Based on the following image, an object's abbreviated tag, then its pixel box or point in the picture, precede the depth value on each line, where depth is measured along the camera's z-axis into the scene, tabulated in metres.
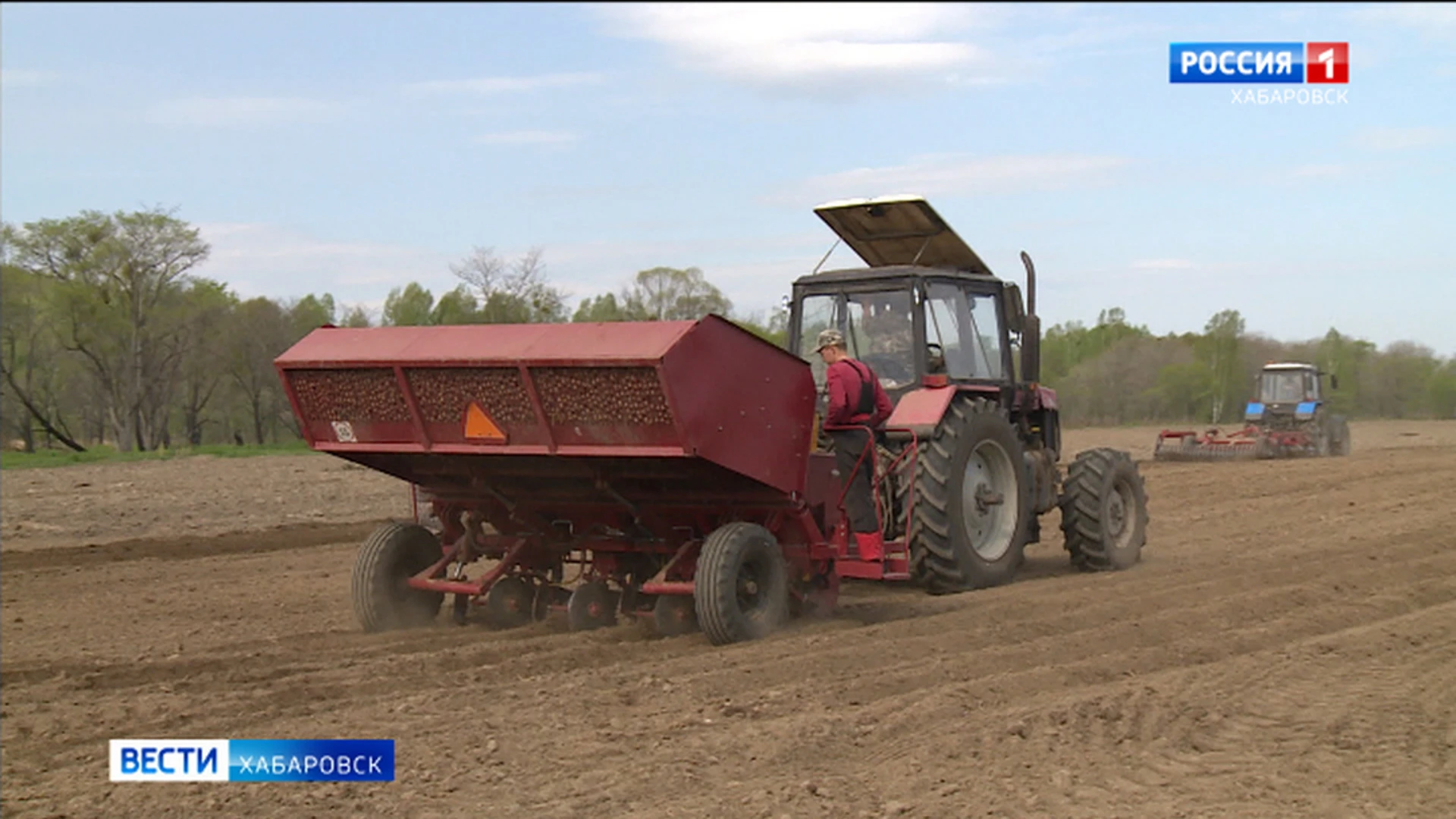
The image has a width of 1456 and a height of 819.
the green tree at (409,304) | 41.64
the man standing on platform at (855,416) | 8.38
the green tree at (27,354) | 37.12
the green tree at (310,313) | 45.66
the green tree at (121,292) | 38.28
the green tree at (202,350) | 41.94
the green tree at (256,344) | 43.72
